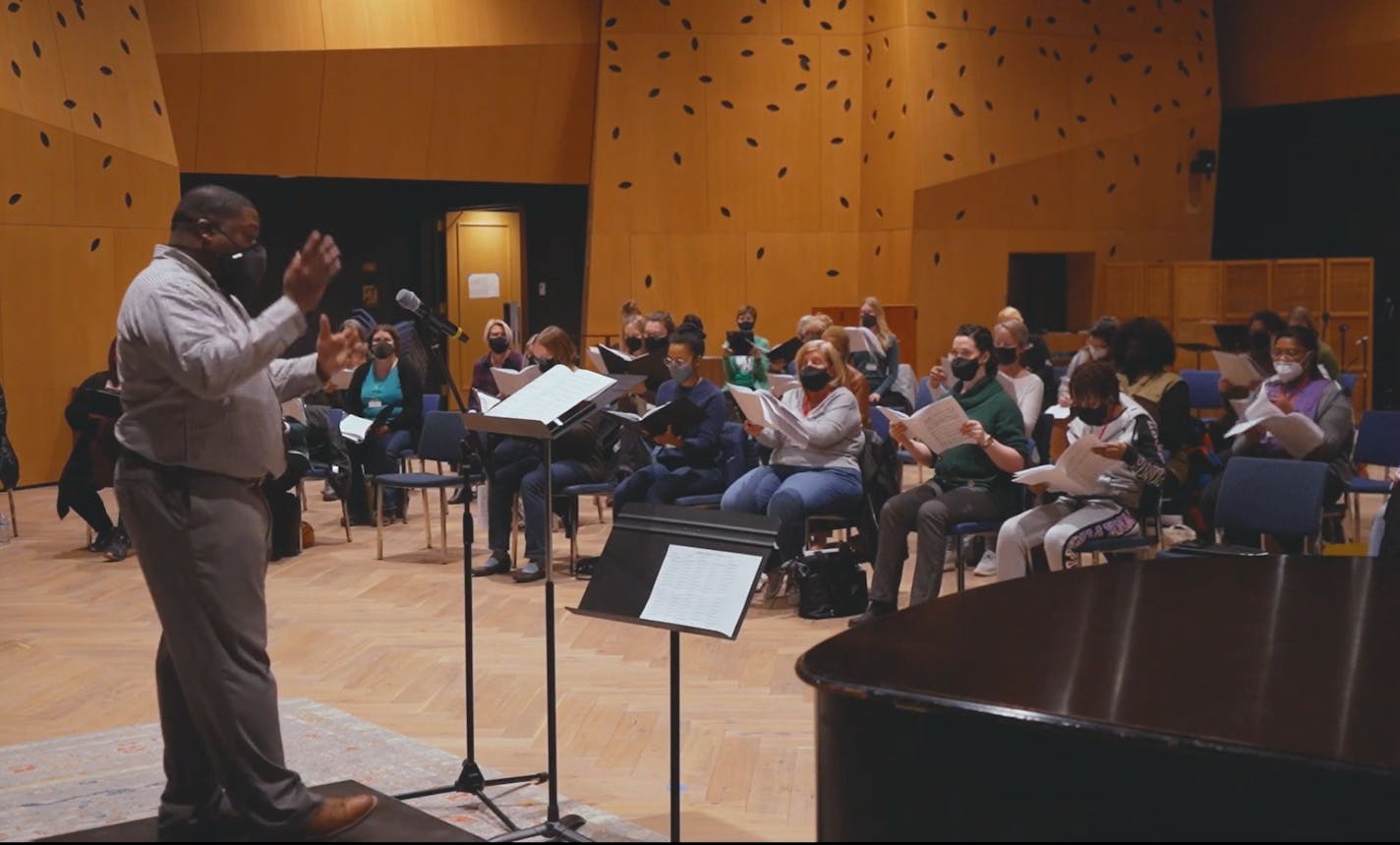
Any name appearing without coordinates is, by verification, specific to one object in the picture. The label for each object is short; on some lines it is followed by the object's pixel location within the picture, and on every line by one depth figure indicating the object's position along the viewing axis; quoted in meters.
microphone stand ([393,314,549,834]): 4.34
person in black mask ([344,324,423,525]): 9.45
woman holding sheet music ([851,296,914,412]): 10.07
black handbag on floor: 6.90
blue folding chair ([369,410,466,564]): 8.66
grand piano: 2.57
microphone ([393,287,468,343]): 4.57
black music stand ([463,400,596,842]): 4.07
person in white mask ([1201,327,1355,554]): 7.08
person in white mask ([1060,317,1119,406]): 9.09
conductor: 3.35
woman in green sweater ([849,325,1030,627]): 6.38
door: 17.17
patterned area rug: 4.25
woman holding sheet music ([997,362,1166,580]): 5.98
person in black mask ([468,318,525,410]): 9.91
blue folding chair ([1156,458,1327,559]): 5.83
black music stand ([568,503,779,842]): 3.68
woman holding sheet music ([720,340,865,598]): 6.87
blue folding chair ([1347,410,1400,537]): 8.09
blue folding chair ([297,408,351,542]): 9.42
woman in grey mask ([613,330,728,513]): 7.59
